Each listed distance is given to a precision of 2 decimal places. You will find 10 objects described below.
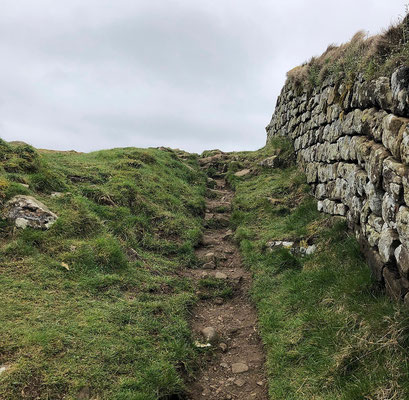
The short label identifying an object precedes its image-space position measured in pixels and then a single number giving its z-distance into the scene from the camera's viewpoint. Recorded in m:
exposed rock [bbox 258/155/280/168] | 17.98
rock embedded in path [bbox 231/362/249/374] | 6.17
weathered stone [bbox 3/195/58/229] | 8.26
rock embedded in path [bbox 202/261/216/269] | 10.16
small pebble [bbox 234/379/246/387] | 5.87
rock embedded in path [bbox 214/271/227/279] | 9.49
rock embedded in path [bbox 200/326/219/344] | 6.96
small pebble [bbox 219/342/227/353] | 6.74
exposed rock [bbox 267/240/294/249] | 9.57
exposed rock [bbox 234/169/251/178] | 19.48
